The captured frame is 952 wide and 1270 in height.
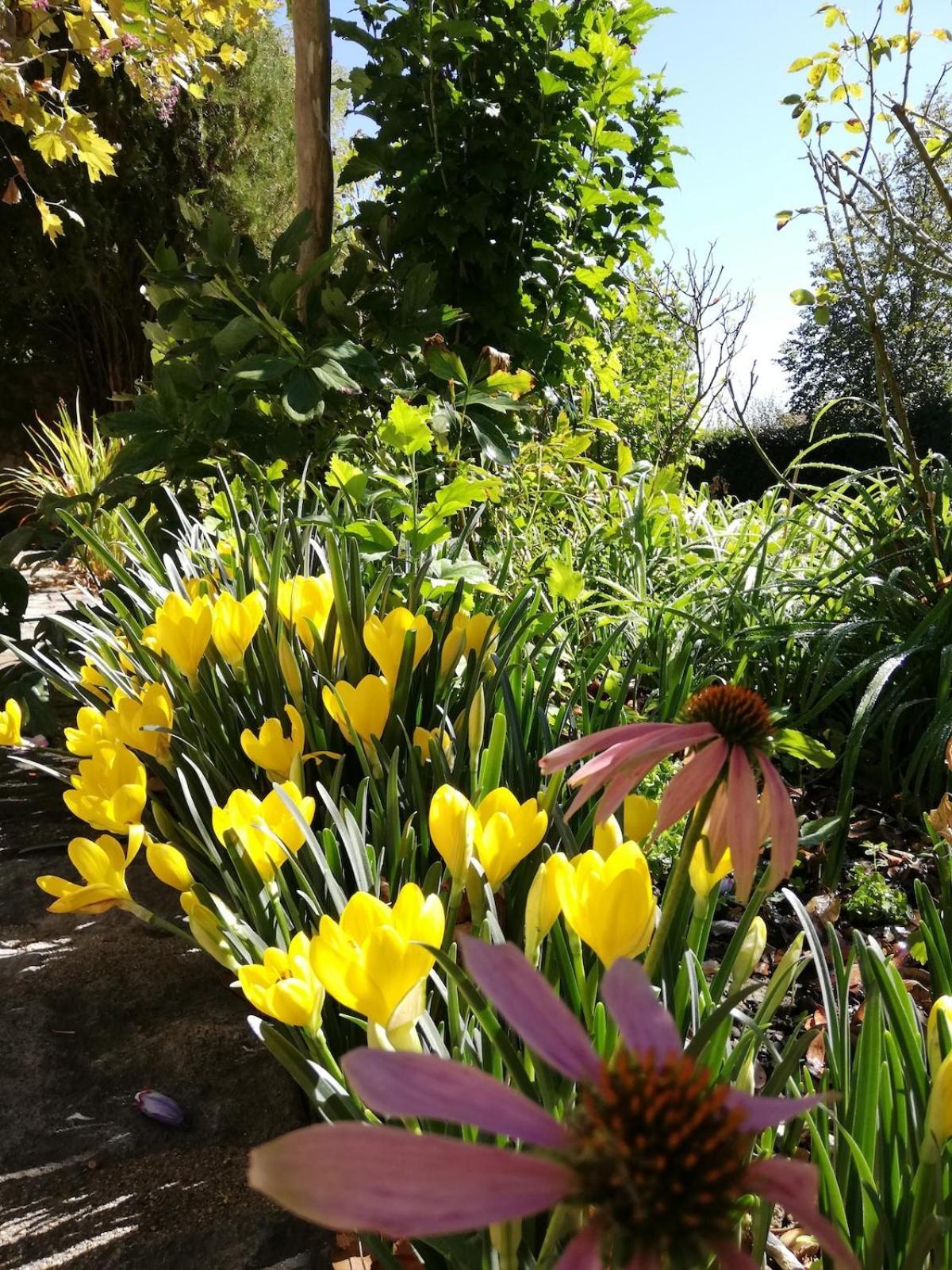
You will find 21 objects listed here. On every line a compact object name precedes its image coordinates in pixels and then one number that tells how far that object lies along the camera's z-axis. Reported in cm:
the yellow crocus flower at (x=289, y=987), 53
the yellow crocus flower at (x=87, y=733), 97
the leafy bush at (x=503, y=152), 251
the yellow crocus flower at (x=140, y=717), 99
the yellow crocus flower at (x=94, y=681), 129
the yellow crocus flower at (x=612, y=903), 51
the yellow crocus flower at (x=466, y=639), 120
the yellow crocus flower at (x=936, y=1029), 55
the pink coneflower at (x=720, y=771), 51
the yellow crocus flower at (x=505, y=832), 62
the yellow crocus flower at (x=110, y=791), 78
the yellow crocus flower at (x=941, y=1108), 47
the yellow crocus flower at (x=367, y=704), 90
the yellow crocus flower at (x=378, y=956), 48
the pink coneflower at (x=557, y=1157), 23
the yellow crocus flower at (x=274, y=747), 85
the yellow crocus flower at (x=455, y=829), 64
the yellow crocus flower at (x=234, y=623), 108
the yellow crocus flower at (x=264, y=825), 69
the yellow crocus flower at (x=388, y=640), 100
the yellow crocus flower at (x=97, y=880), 72
